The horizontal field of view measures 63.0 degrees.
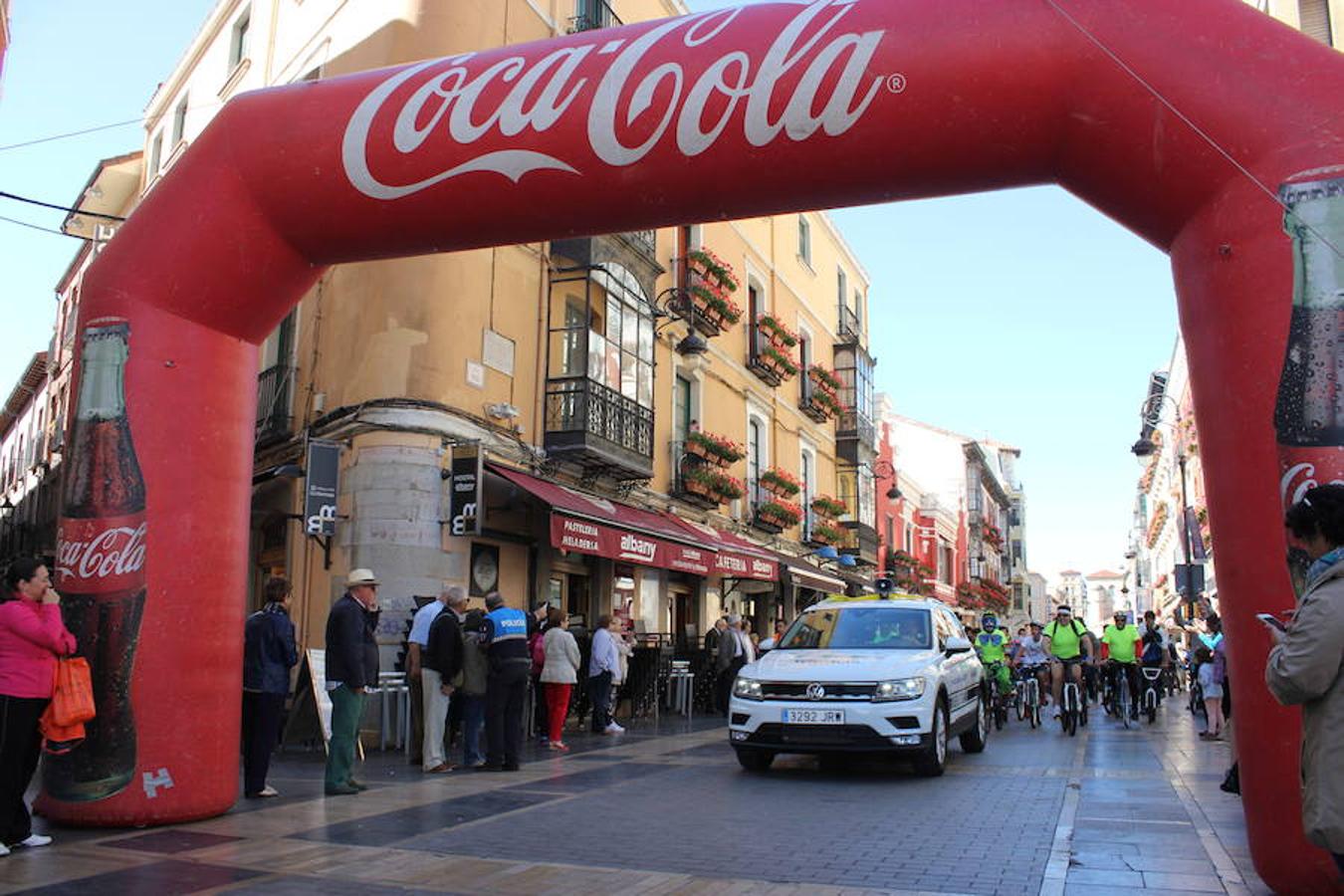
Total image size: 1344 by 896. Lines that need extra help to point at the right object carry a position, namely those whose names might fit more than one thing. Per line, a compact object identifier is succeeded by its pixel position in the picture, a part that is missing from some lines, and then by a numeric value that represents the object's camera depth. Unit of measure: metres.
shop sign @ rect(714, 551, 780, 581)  19.52
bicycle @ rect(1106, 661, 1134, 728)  16.77
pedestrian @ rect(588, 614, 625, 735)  14.84
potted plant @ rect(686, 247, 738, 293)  22.03
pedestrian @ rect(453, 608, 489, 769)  10.66
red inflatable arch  5.45
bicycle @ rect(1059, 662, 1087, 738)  15.02
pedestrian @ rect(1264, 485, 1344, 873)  3.47
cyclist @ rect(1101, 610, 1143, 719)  16.80
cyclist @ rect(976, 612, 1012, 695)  16.58
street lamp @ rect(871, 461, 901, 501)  39.57
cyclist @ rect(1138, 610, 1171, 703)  17.02
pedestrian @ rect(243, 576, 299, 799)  8.61
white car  9.55
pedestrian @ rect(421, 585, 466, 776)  10.43
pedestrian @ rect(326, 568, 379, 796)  8.78
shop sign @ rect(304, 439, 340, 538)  13.66
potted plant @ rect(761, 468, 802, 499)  25.67
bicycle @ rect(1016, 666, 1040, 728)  16.58
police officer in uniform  10.52
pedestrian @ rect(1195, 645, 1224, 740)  13.50
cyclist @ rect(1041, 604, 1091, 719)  15.50
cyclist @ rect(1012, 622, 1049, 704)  17.38
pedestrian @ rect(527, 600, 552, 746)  13.91
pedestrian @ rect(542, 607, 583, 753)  12.92
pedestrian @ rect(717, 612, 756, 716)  17.58
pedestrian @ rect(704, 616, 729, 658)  19.13
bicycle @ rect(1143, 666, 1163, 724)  16.97
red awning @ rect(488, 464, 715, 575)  14.49
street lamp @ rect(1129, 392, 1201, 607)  23.21
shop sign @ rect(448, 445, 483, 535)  14.06
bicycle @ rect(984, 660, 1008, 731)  16.62
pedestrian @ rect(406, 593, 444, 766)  11.23
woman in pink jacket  6.38
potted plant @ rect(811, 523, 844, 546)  29.53
